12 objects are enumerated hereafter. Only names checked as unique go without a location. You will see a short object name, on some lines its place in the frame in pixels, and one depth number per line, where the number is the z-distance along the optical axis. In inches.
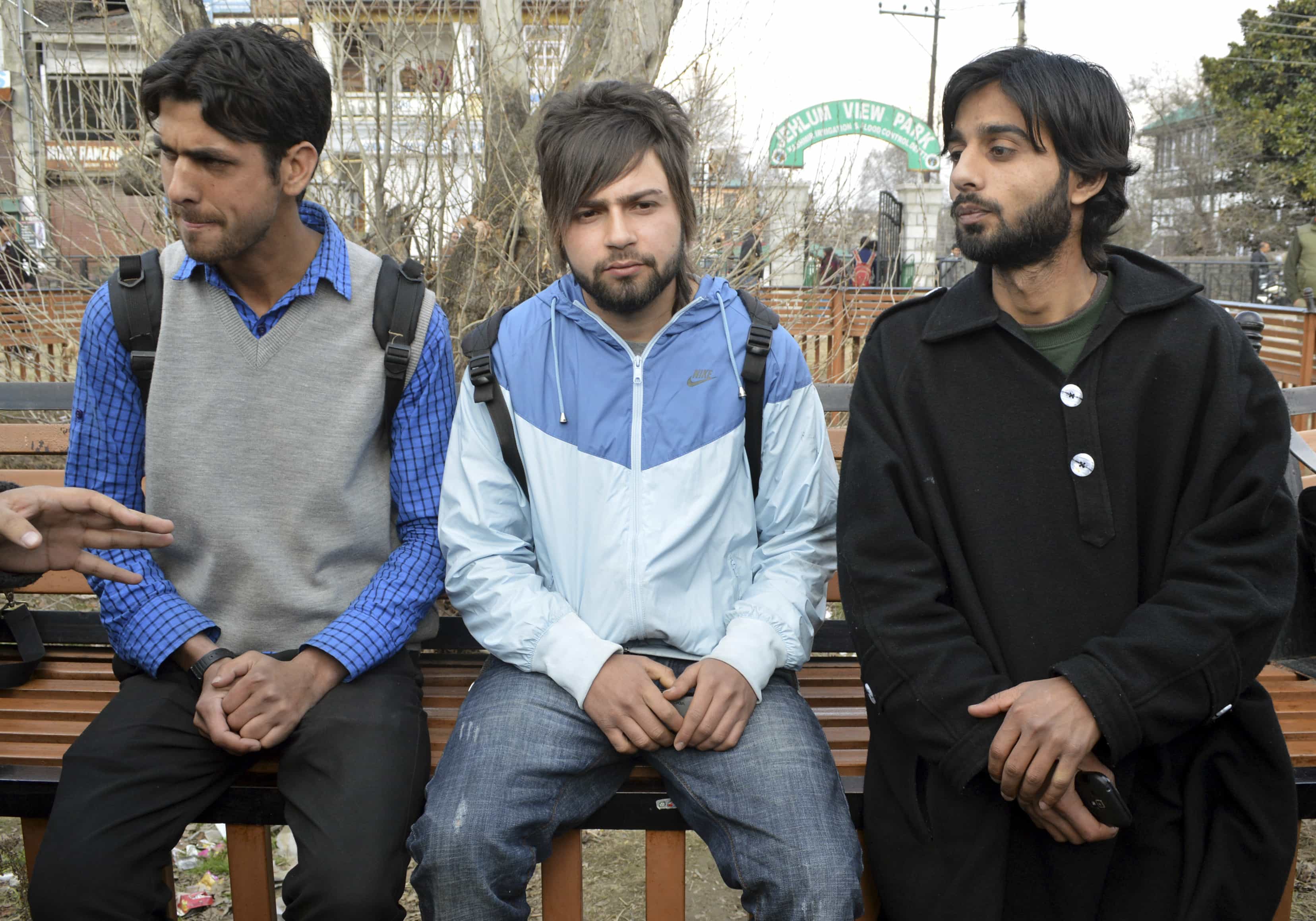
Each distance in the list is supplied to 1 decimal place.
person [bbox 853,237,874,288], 310.2
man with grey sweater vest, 89.0
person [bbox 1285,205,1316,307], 541.6
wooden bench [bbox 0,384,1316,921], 90.5
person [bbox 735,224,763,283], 238.6
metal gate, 539.5
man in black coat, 79.1
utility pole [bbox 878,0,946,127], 1343.5
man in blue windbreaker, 86.3
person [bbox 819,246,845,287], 264.2
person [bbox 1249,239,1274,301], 883.4
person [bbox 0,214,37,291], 233.8
